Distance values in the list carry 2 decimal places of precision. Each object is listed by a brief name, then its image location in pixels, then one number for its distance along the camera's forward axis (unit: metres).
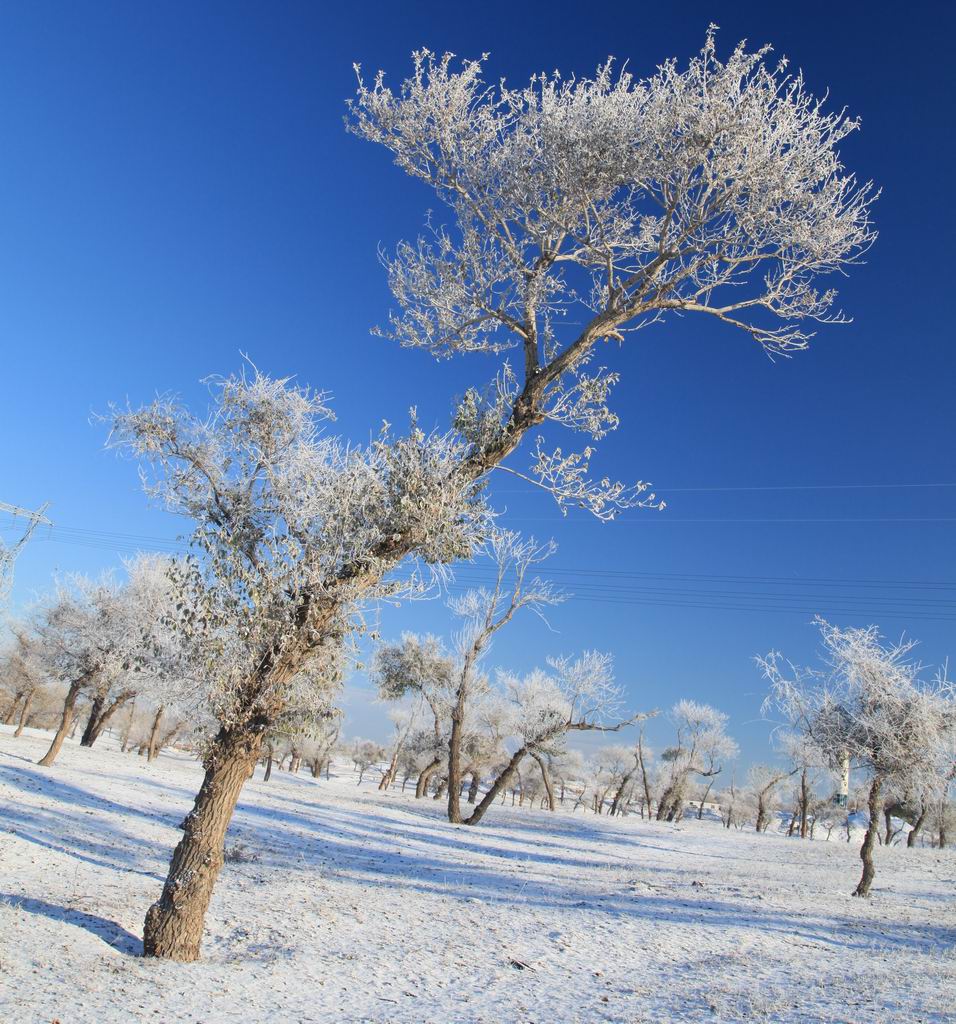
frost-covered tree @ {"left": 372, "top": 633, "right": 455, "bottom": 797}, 38.72
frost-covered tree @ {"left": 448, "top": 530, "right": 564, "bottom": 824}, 27.52
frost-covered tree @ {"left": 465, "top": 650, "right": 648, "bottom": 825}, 28.34
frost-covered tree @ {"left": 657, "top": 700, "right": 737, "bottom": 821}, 61.44
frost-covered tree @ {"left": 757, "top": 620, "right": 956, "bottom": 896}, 18.14
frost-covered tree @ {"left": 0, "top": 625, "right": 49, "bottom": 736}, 45.12
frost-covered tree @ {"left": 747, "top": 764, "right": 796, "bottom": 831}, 75.94
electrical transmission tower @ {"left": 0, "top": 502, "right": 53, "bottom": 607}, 30.23
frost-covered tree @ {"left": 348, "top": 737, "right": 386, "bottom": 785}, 118.62
